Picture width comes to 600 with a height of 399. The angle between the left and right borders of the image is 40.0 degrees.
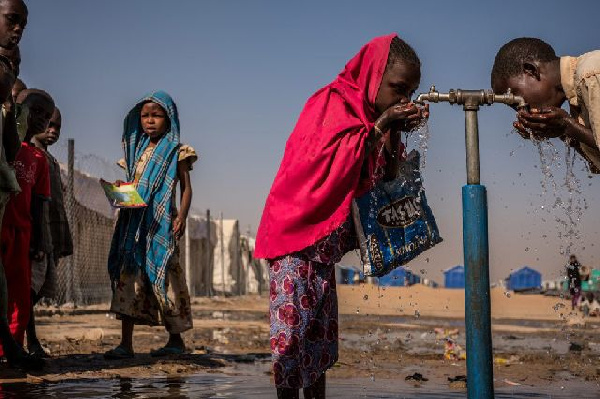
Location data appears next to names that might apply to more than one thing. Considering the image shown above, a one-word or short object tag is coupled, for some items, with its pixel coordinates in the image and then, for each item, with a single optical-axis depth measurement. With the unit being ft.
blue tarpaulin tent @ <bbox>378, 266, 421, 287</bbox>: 187.65
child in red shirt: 17.62
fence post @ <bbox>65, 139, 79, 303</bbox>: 40.65
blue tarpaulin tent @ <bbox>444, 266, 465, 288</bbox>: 197.91
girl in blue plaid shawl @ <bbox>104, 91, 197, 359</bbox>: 19.74
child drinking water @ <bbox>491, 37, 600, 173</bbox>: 10.41
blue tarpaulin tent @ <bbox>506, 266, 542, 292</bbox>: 182.19
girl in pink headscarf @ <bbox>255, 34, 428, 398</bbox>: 10.88
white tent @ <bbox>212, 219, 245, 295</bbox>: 92.43
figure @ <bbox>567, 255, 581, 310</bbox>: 69.37
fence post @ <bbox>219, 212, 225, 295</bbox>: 83.11
